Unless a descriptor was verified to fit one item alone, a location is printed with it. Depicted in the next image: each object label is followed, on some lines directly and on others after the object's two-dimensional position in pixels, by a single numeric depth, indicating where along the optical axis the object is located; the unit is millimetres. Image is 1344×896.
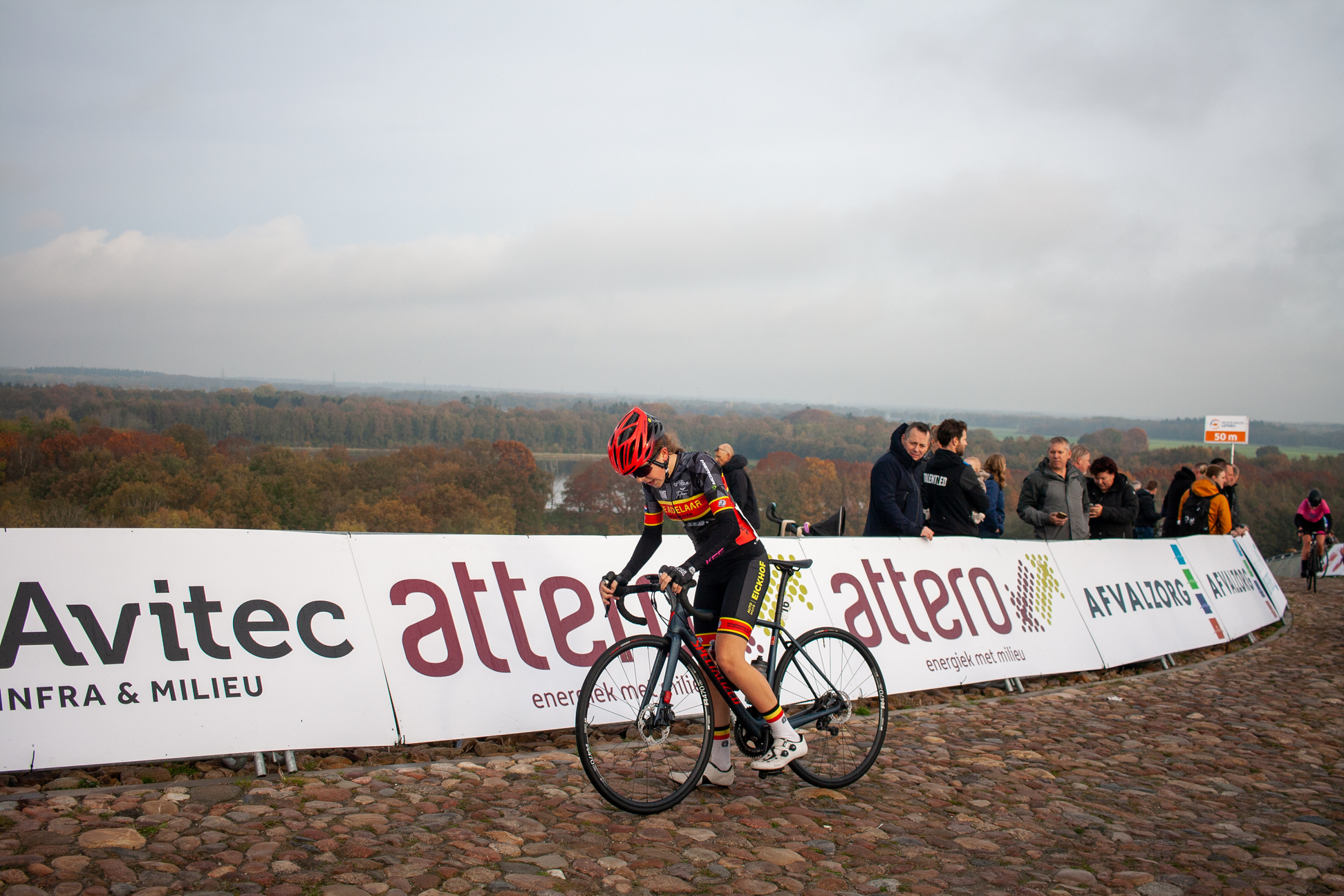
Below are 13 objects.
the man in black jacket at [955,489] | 8648
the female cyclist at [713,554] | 4453
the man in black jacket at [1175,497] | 14078
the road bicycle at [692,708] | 4445
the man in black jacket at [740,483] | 8633
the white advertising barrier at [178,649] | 4445
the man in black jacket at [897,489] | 7926
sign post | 26797
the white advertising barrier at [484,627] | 5336
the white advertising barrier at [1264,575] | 13383
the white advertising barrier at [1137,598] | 9086
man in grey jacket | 9938
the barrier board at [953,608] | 7348
